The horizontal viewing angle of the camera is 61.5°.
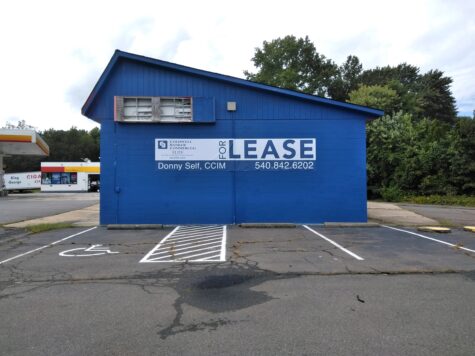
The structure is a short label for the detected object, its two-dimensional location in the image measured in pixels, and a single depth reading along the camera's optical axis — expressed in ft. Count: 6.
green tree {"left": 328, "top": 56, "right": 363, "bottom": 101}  215.51
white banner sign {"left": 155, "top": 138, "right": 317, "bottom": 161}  50.39
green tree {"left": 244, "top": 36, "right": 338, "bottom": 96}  200.75
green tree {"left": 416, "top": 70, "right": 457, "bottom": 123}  190.76
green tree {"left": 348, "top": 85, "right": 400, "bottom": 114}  139.83
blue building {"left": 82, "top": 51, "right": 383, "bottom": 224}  50.26
